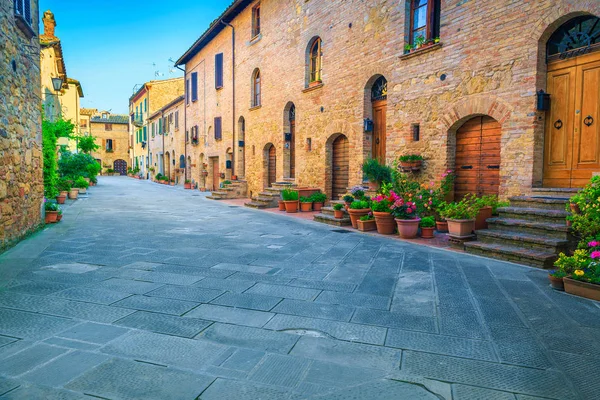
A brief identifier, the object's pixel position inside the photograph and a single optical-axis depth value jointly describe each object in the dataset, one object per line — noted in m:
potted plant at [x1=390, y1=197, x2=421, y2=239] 6.91
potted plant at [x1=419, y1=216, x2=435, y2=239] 6.92
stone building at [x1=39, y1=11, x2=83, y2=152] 13.92
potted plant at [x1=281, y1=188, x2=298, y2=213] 11.16
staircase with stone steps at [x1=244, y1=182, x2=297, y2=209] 12.43
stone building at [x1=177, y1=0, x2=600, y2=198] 5.98
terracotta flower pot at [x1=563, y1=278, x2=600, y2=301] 3.54
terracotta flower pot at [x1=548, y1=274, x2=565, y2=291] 3.84
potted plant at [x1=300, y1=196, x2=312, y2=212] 11.23
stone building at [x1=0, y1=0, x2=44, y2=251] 5.24
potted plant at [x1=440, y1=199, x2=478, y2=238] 5.99
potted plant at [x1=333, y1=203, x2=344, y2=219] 8.80
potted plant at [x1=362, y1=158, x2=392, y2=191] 8.43
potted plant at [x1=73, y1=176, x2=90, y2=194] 16.30
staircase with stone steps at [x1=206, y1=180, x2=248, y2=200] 15.84
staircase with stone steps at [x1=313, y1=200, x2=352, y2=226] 8.57
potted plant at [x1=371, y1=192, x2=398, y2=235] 7.31
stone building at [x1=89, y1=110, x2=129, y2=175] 44.81
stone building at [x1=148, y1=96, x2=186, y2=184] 24.66
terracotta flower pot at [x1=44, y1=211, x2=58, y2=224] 7.97
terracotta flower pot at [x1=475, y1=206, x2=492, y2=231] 6.14
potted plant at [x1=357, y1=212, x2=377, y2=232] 7.79
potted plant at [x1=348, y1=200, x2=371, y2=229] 8.14
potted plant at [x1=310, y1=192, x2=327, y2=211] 11.27
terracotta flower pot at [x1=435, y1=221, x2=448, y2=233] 7.39
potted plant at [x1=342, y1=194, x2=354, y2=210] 8.57
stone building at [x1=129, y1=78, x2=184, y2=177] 32.06
